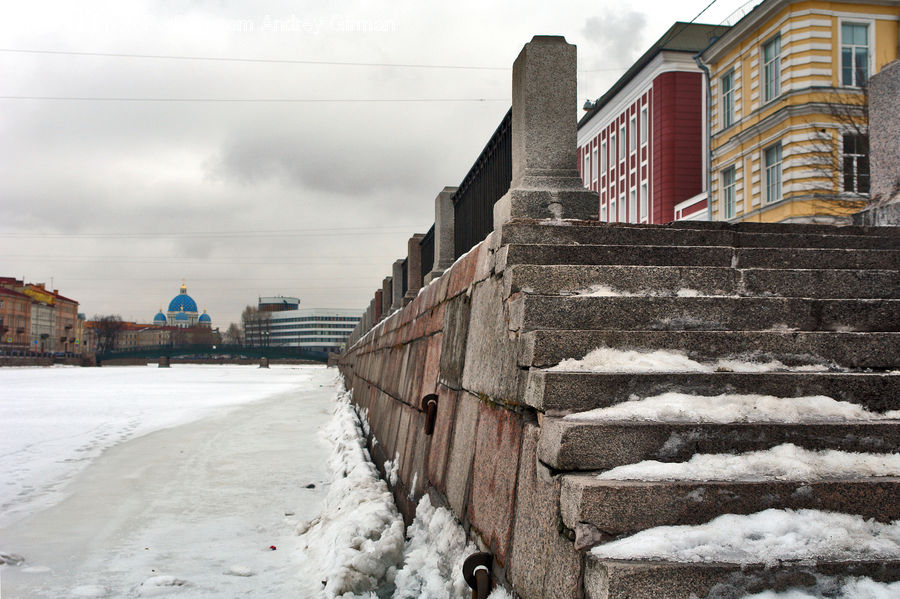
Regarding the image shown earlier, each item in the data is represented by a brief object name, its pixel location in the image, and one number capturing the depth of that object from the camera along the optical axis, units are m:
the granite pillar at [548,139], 4.47
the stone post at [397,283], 13.50
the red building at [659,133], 33.34
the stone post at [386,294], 15.43
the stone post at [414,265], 10.79
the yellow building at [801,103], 20.89
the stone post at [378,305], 17.23
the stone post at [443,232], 8.29
